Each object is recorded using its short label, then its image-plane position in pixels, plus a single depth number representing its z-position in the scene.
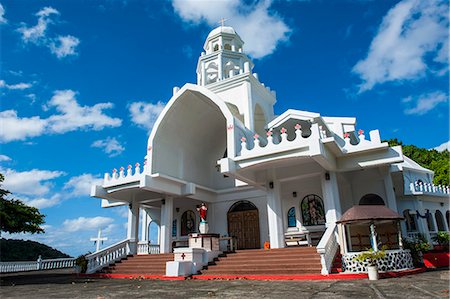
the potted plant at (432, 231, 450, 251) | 16.32
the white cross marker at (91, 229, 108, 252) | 20.43
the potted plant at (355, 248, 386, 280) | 9.50
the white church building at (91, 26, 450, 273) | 13.37
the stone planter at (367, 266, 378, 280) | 9.41
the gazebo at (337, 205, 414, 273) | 10.45
